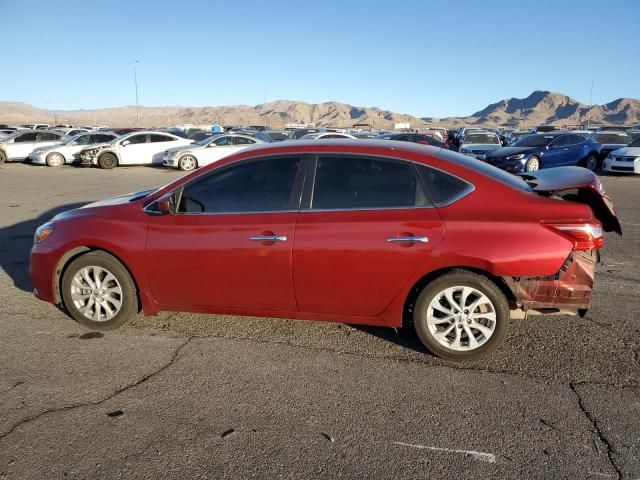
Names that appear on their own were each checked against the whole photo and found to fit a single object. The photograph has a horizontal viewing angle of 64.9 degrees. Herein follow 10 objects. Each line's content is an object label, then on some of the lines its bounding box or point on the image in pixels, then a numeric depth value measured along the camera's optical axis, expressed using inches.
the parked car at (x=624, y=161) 655.1
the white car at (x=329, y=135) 827.8
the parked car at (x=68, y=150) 840.3
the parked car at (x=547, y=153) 665.0
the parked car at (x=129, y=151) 808.3
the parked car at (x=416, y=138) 813.2
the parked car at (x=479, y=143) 800.3
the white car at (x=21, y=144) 901.2
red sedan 144.6
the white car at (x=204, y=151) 774.5
